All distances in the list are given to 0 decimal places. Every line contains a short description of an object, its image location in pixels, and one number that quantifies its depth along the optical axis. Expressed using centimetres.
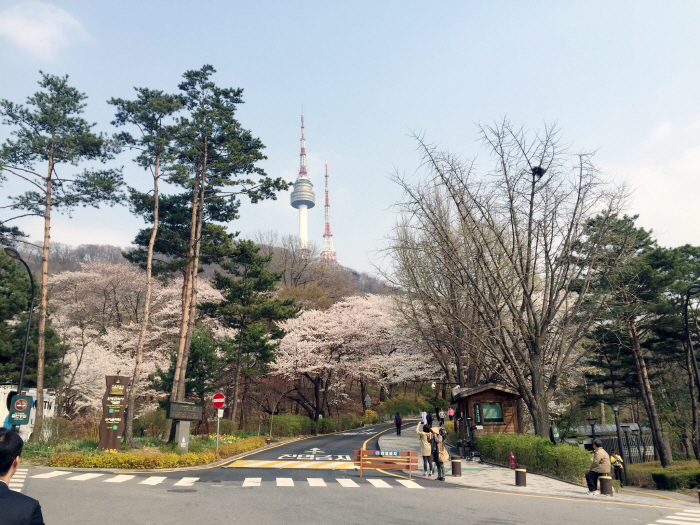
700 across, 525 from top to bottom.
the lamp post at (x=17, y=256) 1875
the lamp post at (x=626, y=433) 2783
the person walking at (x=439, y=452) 1597
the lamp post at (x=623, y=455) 2160
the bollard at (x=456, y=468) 1677
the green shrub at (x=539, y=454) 1630
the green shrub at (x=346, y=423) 4172
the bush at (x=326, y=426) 3903
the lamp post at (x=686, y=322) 1874
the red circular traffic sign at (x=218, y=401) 2041
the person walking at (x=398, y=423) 3447
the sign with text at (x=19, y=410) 1777
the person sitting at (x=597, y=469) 1380
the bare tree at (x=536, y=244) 1886
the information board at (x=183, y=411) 2089
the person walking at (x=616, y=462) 1927
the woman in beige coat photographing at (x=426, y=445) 1683
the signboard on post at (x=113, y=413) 1998
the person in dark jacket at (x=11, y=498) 292
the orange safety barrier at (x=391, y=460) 1711
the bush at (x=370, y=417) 4694
